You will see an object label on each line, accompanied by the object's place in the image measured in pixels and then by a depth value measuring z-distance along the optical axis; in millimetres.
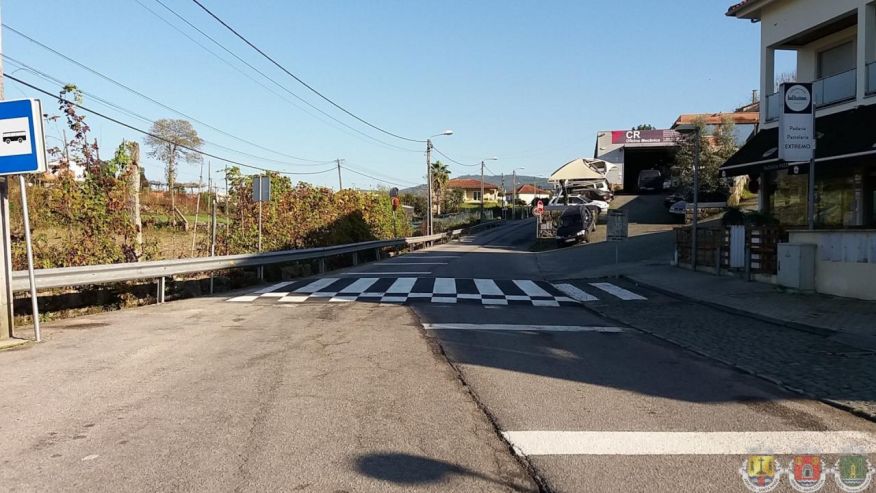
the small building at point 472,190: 139125
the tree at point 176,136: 55406
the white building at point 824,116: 16703
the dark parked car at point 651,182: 53125
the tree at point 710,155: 34391
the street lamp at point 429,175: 45250
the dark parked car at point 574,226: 33019
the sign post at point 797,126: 13938
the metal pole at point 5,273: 8734
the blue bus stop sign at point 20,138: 8461
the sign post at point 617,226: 22188
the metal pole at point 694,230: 17500
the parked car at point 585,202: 40588
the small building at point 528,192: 152750
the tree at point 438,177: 86938
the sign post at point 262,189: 17672
